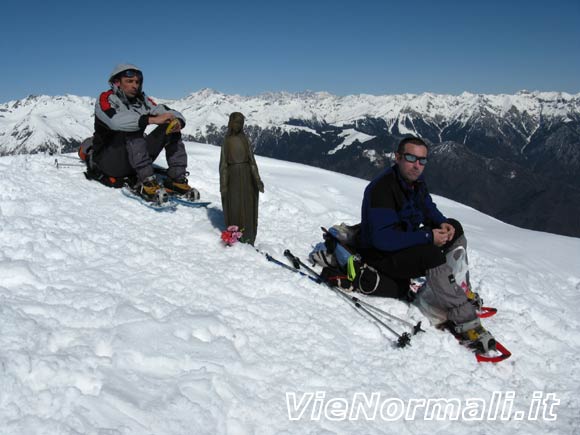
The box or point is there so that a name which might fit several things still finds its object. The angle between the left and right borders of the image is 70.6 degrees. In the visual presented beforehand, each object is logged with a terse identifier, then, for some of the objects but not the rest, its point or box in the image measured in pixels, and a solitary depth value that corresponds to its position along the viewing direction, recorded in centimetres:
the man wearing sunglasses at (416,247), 573
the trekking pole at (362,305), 538
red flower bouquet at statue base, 775
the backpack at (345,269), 662
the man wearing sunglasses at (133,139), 872
